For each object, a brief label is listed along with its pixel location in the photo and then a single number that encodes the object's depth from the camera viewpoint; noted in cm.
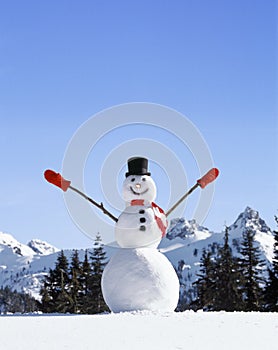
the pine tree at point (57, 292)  3788
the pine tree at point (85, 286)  3853
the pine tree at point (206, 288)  3628
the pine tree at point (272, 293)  3338
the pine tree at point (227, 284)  3550
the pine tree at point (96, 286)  3882
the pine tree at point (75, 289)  3785
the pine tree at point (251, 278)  3494
